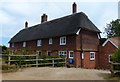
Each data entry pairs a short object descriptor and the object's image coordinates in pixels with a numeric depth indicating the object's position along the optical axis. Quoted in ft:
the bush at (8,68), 26.17
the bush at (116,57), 23.36
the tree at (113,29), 90.74
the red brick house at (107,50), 47.15
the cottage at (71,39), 45.06
